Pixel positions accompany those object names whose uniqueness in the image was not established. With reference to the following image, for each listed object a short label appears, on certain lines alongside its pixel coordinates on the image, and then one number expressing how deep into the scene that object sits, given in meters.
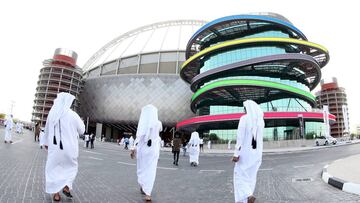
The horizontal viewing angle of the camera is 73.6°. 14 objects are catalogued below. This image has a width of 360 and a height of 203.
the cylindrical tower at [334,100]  96.06
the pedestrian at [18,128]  38.57
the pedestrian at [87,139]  24.14
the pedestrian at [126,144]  31.27
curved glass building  37.31
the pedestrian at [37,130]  21.73
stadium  60.84
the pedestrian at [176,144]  12.68
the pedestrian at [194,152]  13.23
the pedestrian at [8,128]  17.67
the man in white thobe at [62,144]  4.61
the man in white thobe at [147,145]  5.34
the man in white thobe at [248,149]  4.43
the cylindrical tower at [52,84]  68.44
